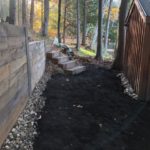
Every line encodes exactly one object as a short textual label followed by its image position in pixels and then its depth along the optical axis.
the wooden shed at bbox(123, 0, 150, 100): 3.95
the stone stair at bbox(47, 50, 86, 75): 5.91
